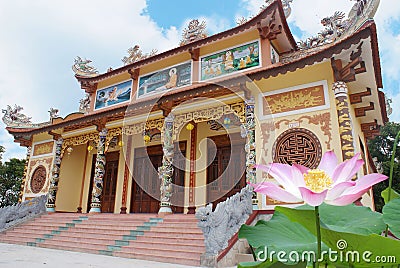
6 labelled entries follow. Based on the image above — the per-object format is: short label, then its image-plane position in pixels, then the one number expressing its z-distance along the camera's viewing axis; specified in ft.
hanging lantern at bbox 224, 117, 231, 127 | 22.84
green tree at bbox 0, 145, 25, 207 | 58.34
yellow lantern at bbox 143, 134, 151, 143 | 26.78
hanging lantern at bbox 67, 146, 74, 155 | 31.41
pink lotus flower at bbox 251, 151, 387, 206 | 1.63
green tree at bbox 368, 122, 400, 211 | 52.54
